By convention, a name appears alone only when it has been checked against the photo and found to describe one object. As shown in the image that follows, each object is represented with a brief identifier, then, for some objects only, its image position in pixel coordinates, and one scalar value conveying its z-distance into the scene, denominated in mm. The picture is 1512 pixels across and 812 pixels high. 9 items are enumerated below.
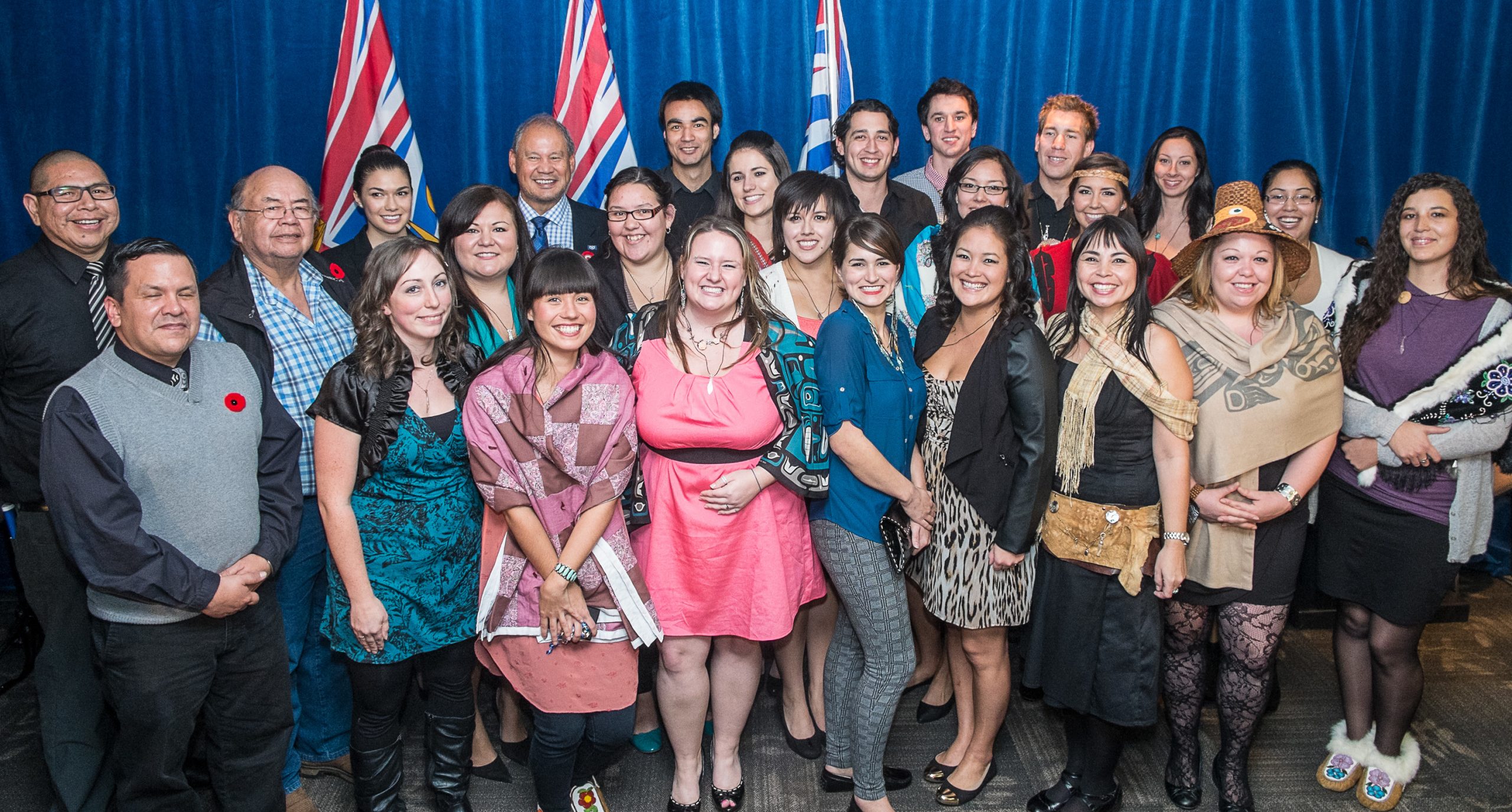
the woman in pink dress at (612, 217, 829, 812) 2451
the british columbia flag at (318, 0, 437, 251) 4062
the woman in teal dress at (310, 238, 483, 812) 2293
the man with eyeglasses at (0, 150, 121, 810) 2586
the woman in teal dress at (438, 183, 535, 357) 2717
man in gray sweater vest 2031
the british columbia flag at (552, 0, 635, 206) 4191
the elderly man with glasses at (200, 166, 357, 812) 2641
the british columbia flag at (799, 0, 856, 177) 4156
